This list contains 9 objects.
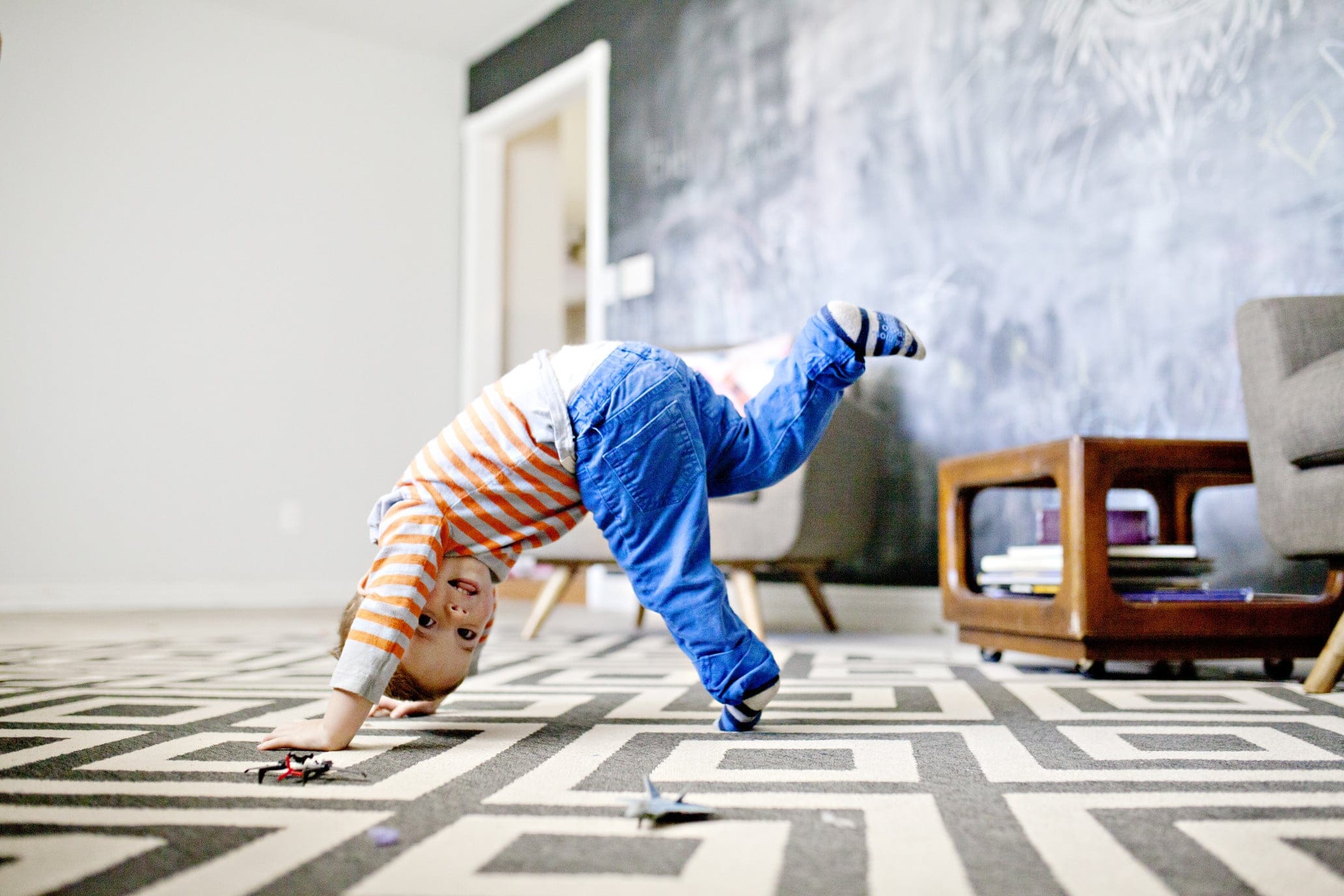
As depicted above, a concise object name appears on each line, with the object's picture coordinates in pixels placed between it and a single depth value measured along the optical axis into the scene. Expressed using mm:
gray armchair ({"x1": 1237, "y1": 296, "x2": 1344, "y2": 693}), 1295
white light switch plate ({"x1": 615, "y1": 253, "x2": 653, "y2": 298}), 3420
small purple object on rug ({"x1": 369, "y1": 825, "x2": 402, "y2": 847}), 620
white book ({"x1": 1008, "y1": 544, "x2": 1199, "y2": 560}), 1624
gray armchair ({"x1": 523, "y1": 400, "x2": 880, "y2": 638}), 2174
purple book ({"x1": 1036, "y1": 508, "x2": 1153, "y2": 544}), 1692
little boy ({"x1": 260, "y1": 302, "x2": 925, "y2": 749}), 1019
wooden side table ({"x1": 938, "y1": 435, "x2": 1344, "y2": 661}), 1507
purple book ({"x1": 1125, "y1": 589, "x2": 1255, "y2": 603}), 1534
